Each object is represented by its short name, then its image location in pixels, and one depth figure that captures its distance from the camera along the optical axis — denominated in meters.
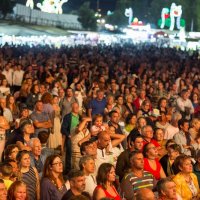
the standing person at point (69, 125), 12.27
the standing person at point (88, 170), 8.52
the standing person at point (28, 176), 8.36
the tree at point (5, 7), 64.19
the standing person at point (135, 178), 8.66
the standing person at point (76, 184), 7.77
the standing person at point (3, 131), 10.58
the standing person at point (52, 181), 8.09
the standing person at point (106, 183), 8.11
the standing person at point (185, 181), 8.94
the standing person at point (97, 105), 15.08
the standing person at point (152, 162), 9.45
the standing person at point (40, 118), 12.44
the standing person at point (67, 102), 14.69
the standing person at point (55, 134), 12.71
